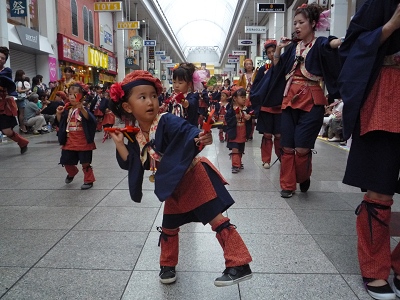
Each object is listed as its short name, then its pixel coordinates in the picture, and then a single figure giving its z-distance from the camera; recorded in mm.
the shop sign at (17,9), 11172
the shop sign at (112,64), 21828
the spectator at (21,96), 9984
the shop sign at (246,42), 21266
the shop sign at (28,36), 11820
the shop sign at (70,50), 14734
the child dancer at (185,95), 4121
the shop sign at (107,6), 14578
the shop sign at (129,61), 24673
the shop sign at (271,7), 14312
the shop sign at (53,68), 14334
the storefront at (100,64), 17906
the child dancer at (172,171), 1960
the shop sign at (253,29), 17672
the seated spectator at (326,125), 10314
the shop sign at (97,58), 17928
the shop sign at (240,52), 26422
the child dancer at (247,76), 7828
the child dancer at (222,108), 9555
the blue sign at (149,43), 23373
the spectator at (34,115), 11016
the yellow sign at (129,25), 18034
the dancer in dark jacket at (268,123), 5137
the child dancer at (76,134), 4684
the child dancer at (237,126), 5642
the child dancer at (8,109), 6613
